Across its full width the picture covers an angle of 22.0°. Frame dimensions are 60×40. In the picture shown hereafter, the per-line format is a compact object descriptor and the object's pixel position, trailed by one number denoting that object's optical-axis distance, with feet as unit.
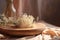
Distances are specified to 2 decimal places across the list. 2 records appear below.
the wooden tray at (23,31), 2.48
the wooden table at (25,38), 2.44
